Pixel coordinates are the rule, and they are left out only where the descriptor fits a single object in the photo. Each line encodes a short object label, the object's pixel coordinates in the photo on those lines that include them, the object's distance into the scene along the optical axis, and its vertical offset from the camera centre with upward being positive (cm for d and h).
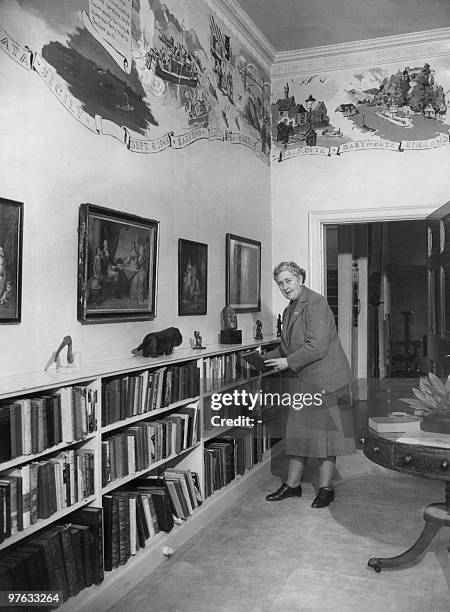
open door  614 +23
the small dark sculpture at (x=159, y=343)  415 -22
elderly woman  482 -60
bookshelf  280 -72
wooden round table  317 -80
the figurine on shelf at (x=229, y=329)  546 -17
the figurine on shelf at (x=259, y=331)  618 -21
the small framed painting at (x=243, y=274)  589 +37
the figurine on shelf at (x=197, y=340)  488 -24
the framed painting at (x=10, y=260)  311 +27
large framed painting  376 +30
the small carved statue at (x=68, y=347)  350 -20
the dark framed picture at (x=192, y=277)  495 +28
